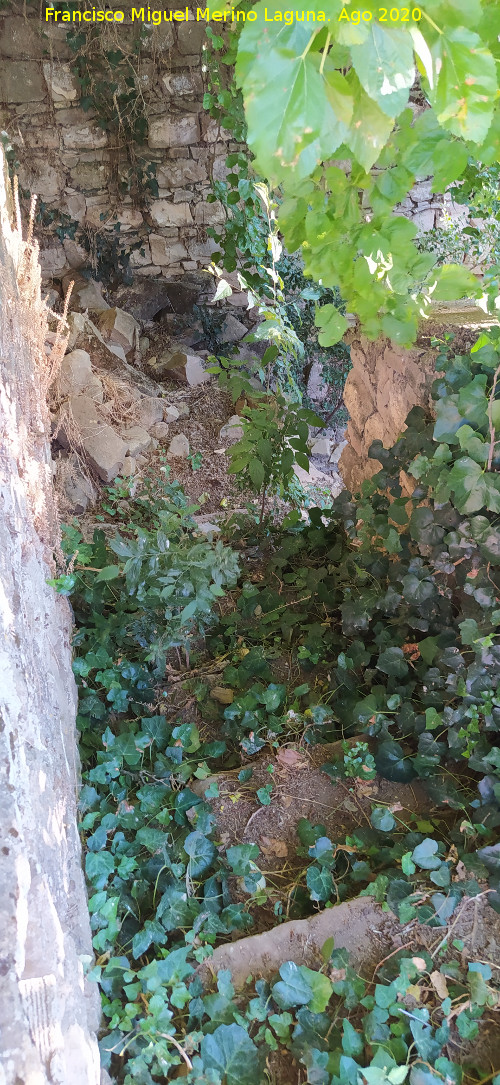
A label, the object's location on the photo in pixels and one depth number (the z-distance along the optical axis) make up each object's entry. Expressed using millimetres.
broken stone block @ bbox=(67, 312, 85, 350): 4098
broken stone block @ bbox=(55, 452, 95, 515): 3359
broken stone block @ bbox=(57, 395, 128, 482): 3617
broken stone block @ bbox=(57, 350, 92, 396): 3711
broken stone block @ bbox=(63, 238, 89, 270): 5367
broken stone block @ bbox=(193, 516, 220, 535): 3133
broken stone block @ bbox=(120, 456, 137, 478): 3742
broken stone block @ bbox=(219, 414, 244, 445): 4438
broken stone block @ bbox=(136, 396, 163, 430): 4189
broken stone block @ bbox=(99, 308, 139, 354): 4957
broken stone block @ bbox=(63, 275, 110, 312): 5125
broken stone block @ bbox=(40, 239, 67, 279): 5316
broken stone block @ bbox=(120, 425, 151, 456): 3873
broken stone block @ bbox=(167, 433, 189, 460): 4168
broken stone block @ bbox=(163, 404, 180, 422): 4434
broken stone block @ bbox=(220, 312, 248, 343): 5574
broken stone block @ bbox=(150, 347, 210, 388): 4941
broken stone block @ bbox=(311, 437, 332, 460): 5090
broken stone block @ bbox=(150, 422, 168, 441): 4246
